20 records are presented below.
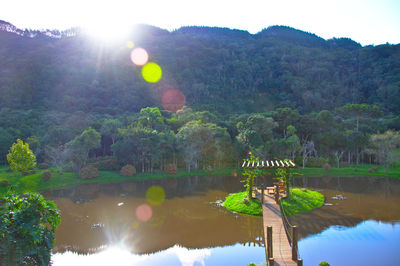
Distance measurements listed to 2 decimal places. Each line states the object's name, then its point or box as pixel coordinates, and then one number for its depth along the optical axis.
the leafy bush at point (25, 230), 9.45
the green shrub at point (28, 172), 37.47
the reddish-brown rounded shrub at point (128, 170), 42.19
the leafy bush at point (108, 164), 44.41
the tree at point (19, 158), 34.59
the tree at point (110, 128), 52.67
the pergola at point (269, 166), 23.22
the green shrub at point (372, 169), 41.13
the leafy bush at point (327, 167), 42.51
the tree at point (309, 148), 45.36
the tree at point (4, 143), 48.66
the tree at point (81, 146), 41.70
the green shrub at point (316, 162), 45.66
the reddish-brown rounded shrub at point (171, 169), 44.16
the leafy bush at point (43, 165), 44.48
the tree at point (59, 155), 40.91
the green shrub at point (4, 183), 32.81
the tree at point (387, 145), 40.56
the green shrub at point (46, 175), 36.72
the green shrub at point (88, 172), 39.94
